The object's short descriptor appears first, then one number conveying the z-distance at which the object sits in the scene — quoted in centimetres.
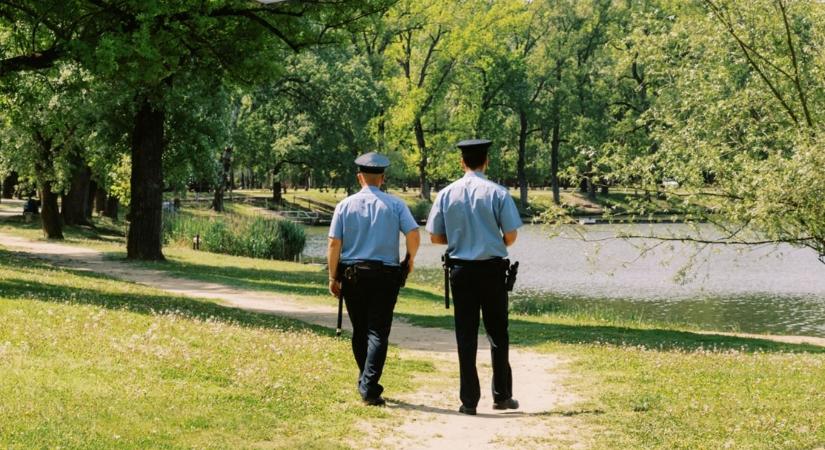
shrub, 3750
